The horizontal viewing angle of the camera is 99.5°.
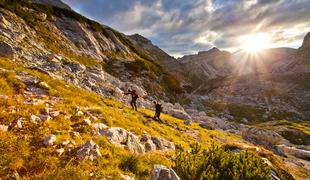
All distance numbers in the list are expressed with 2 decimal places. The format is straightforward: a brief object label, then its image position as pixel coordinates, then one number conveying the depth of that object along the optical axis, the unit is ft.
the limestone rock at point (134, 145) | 23.76
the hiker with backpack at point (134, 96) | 58.78
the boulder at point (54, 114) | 23.70
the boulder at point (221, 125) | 106.55
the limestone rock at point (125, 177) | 16.12
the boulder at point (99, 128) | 23.85
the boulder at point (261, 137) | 91.36
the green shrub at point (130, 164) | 18.26
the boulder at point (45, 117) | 21.69
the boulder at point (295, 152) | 65.97
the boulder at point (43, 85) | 36.50
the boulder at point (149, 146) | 26.87
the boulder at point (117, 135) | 23.77
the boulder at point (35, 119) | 20.45
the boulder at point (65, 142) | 18.22
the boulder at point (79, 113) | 26.95
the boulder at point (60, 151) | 16.73
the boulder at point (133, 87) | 102.77
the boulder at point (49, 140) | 17.51
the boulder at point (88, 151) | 17.07
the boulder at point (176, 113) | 89.67
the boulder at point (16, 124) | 18.52
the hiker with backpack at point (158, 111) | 57.55
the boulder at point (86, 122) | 24.61
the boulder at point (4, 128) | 17.63
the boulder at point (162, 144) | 29.49
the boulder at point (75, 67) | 79.96
